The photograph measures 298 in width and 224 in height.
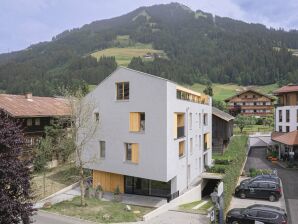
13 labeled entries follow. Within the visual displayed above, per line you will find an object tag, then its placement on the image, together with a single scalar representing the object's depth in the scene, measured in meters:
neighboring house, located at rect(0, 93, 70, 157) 27.89
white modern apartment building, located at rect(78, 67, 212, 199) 20.45
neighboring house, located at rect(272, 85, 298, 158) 35.24
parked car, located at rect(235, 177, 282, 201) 21.42
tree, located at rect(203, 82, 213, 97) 77.68
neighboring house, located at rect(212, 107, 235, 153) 34.73
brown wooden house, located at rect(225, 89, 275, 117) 78.77
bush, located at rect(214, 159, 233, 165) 29.39
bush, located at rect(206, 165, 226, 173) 26.88
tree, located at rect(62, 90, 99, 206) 22.00
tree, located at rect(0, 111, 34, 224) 9.99
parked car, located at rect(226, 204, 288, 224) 15.72
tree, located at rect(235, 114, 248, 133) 55.05
